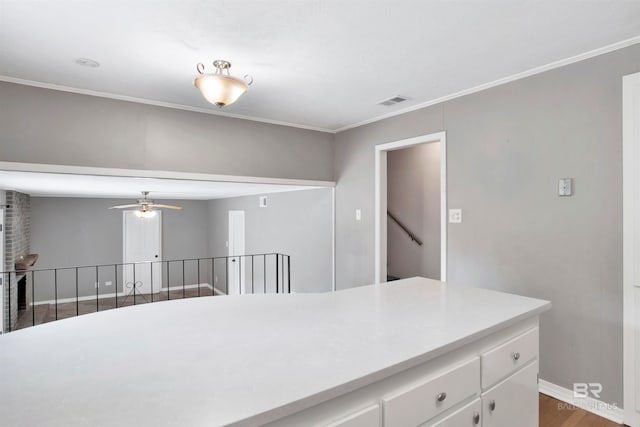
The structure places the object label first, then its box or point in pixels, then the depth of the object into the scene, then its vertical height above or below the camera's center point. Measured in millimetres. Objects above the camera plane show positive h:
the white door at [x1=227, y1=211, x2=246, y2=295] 7453 -808
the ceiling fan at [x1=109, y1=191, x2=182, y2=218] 5866 +76
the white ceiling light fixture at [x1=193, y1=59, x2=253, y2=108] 2326 +829
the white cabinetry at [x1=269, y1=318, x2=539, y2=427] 1034 -642
